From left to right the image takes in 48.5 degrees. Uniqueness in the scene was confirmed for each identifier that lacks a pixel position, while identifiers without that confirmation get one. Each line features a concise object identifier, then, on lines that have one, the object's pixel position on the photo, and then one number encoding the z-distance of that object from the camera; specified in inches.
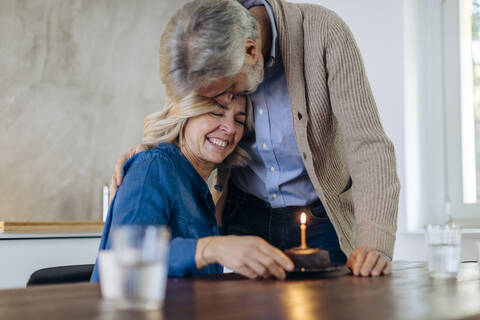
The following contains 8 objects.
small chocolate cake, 43.4
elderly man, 52.1
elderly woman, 40.6
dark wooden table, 25.2
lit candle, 43.8
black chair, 72.1
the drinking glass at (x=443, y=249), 42.1
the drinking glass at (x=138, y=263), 24.8
